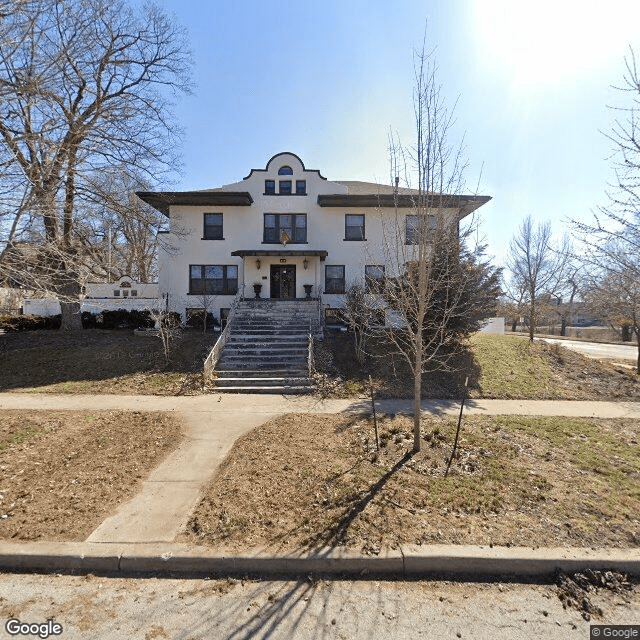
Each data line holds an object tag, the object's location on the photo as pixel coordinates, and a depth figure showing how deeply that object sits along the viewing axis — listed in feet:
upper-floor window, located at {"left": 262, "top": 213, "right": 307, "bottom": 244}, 64.13
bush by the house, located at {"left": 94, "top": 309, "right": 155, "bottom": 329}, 59.88
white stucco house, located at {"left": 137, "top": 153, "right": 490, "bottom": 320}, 63.00
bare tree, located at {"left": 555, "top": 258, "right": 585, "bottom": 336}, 135.13
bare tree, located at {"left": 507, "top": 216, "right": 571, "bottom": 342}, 67.31
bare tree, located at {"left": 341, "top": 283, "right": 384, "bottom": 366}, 40.19
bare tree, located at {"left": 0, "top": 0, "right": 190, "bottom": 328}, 17.67
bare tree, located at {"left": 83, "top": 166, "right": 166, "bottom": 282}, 43.55
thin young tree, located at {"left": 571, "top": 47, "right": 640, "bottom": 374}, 18.02
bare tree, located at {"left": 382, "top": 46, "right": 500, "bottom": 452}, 17.39
